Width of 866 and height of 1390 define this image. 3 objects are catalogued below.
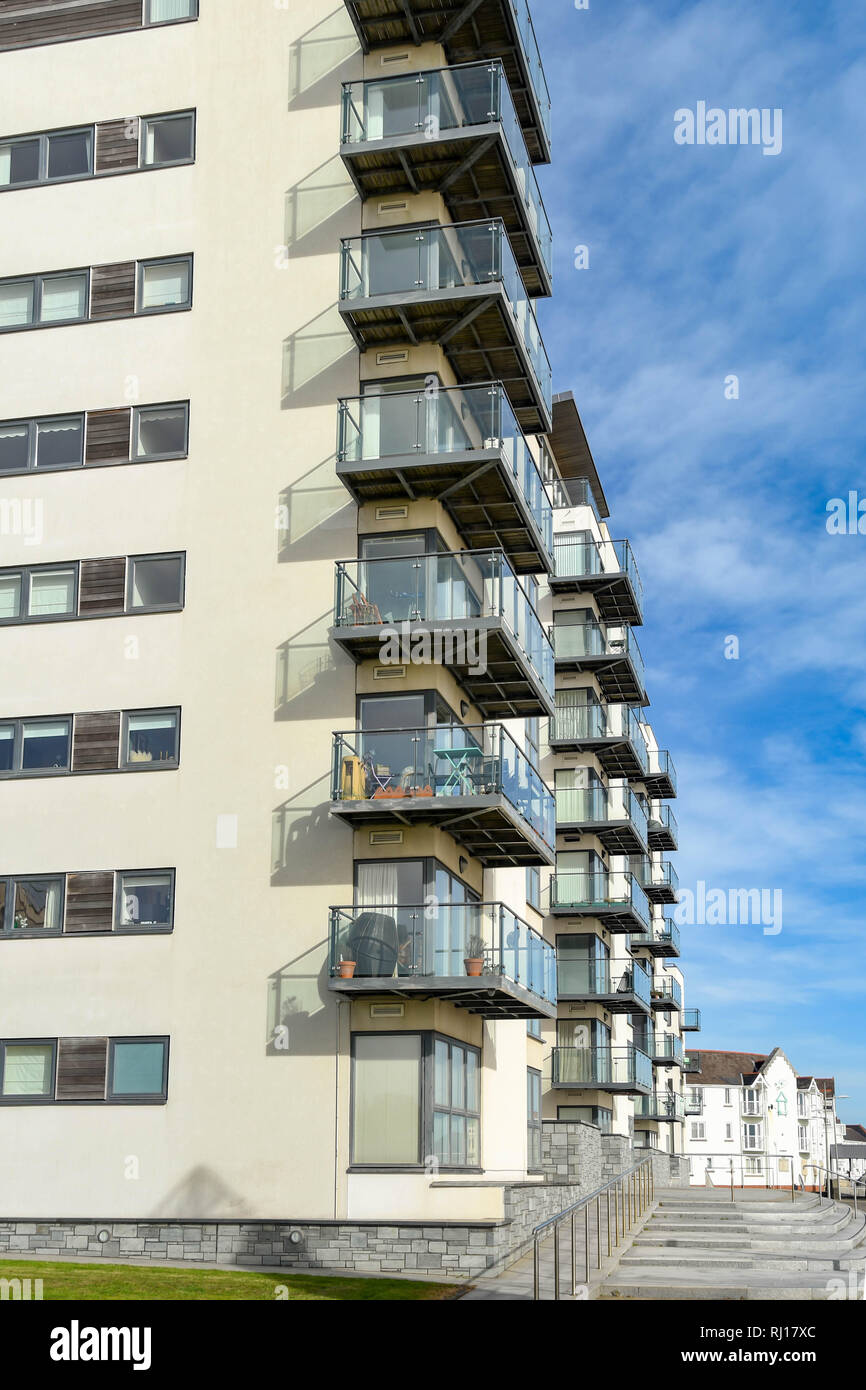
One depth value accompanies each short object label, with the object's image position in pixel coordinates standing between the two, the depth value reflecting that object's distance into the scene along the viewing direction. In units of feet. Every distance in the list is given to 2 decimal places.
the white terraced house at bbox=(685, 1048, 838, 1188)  382.63
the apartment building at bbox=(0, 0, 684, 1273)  72.90
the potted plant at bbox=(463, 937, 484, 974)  72.18
